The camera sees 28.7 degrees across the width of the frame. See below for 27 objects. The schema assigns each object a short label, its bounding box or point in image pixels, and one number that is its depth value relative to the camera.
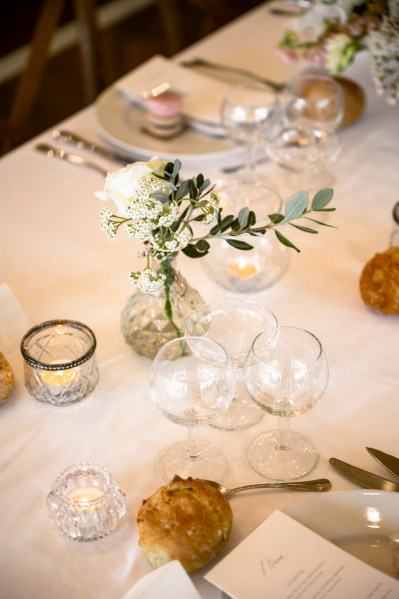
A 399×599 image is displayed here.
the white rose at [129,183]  1.08
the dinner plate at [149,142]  1.79
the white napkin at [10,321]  1.33
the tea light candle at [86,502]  1.00
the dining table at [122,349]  1.02
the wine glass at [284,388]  1.05
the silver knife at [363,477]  1.05
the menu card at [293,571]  0.89
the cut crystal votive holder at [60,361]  1.18
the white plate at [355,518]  0.99
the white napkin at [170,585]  0.89
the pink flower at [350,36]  1.74
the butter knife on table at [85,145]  1.80
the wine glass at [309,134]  1.74
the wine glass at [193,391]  1.05
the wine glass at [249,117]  1.74
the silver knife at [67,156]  1.78
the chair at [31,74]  2.38
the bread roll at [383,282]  1.34
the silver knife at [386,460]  1.08
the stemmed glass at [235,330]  1.19
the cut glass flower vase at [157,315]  1.27
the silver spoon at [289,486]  1.07
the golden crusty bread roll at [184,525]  0.94
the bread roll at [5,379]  1.20
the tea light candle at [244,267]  1.43
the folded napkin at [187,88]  1.88
